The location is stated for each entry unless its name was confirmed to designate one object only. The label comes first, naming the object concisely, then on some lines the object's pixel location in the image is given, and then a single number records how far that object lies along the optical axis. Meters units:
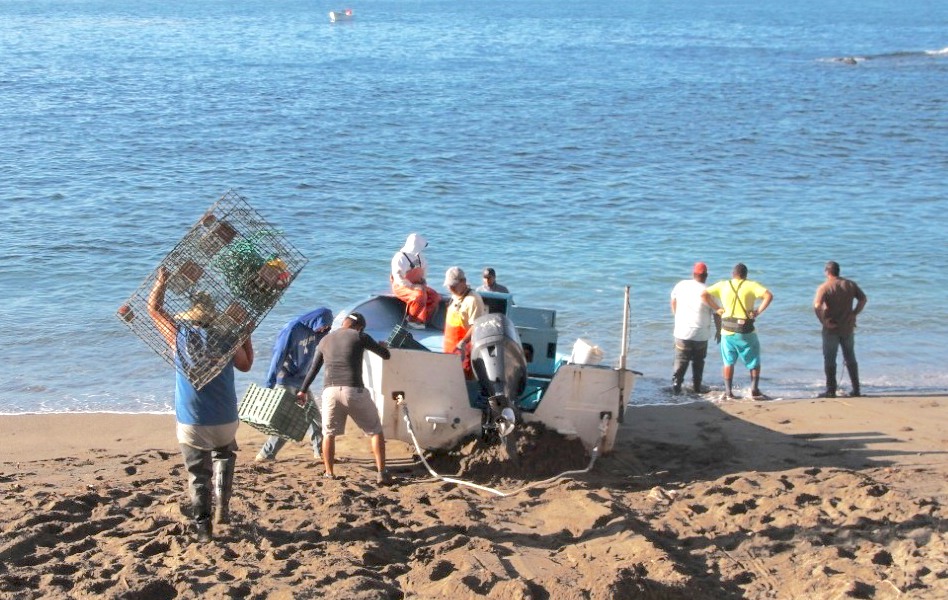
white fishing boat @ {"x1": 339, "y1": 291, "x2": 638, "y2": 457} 8.67
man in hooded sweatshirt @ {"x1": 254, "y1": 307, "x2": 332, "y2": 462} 9.16
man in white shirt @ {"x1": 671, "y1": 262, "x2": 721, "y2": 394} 12.12
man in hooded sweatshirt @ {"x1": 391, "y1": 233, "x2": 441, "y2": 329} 10.98
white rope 8.41
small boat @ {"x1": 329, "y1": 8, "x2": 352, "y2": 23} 74.44
